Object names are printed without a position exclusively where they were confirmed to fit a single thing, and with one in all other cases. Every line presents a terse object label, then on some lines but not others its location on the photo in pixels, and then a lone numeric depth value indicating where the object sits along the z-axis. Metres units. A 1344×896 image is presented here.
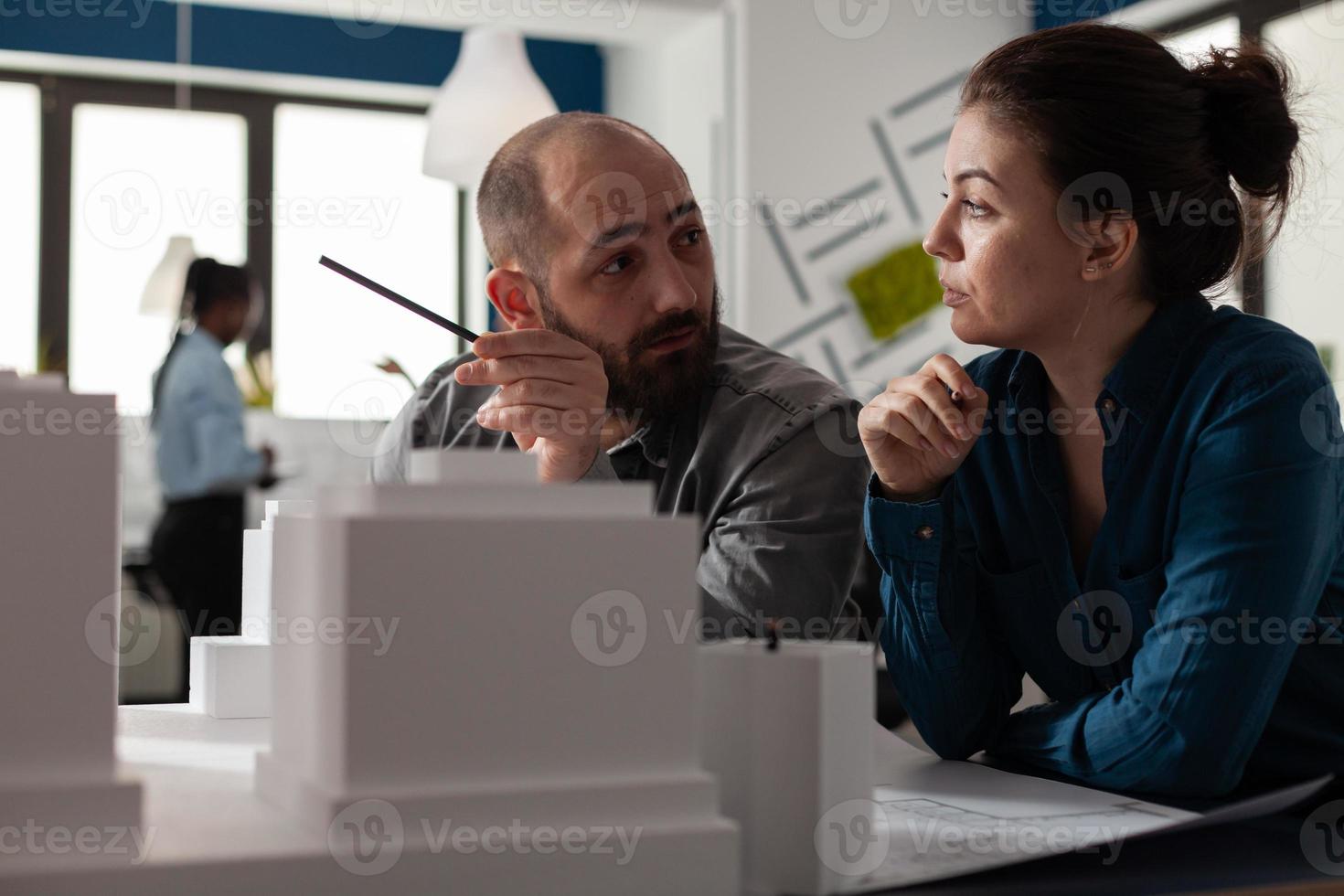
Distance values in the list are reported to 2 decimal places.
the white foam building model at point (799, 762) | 0.63
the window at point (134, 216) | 4.98
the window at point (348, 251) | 5.27
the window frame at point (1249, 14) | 3.97
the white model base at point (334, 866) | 0.56
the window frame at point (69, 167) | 5.02
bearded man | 1.19
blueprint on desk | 0.64
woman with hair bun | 0.96
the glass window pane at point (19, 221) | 4.98
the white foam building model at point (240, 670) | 1.08
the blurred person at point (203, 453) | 3.84
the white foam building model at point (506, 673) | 0.59
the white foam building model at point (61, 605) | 0.60
